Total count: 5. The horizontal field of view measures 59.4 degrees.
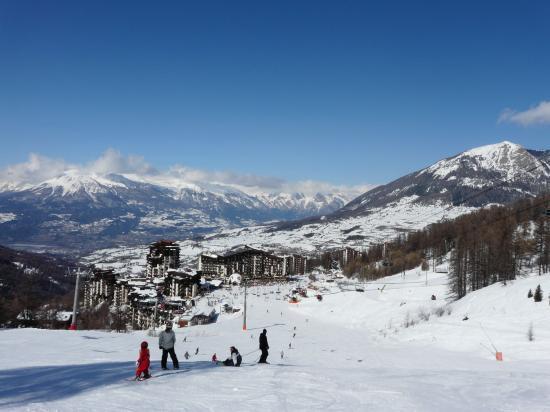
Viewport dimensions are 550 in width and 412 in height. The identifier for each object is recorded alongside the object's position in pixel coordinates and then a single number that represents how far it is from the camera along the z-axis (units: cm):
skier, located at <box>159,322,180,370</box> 1906
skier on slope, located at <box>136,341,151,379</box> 1599
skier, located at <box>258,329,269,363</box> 2281
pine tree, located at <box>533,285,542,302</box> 3803
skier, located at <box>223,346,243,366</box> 2117
